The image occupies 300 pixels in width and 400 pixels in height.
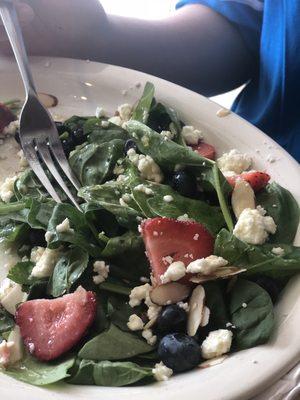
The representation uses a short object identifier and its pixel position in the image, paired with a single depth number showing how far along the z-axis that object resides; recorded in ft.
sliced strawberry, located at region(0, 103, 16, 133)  0.80
